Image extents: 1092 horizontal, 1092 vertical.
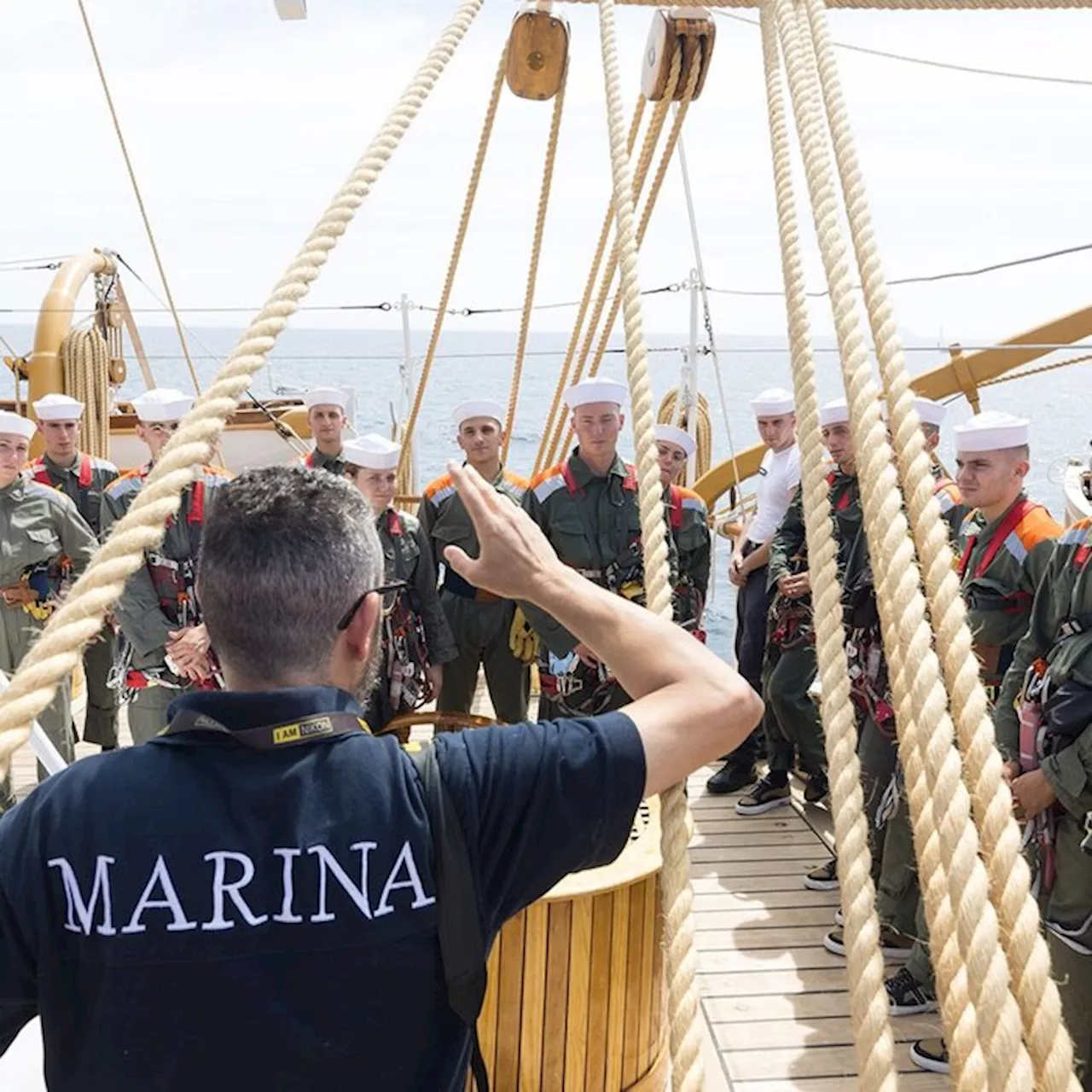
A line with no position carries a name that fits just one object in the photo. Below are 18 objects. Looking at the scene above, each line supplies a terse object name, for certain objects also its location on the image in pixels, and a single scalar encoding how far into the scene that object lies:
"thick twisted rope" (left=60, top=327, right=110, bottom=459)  8.23
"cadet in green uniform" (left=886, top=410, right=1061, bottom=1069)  3.01
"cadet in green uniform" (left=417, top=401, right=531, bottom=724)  4.12
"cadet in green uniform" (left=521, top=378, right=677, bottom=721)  3.81
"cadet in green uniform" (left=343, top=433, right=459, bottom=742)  3.73
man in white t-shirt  4.72
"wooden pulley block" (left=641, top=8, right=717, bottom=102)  2.92
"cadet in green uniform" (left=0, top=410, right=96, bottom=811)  4.46
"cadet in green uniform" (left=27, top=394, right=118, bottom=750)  5.15
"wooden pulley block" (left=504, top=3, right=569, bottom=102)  3.09
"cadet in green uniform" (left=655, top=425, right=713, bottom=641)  4.04
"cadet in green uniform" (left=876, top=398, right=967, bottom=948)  3.30
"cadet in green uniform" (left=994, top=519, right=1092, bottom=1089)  2.36
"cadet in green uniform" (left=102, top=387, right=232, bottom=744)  3.79
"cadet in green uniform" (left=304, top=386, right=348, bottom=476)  5.07
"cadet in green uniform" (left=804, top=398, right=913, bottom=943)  3.31
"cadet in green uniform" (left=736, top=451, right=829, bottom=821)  4.24
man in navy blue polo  0.96
